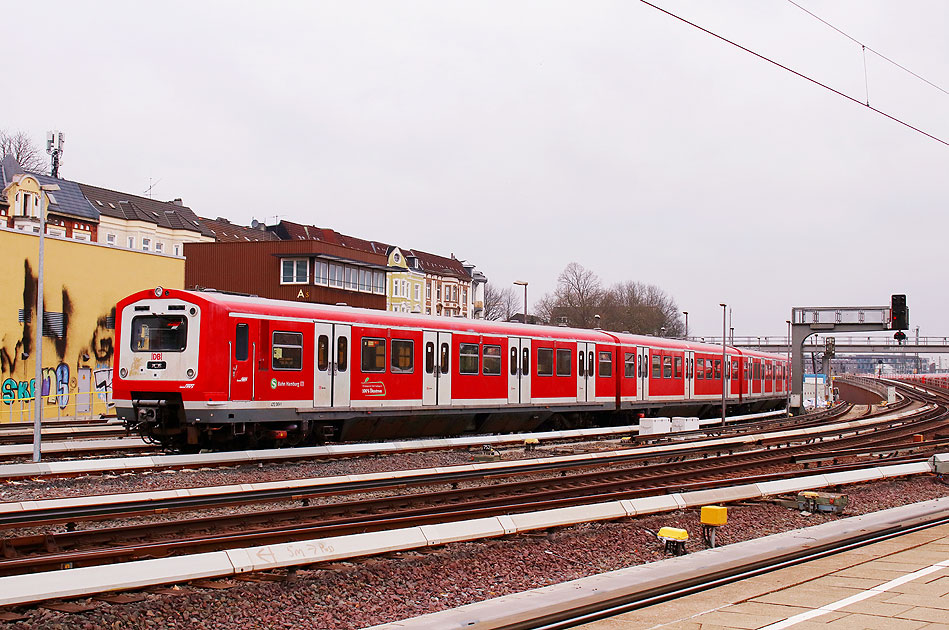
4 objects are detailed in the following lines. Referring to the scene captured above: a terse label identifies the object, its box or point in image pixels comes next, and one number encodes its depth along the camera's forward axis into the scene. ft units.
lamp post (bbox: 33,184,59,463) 59.06
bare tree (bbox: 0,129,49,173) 230.27
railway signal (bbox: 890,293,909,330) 137.08
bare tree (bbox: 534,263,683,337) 316.19
